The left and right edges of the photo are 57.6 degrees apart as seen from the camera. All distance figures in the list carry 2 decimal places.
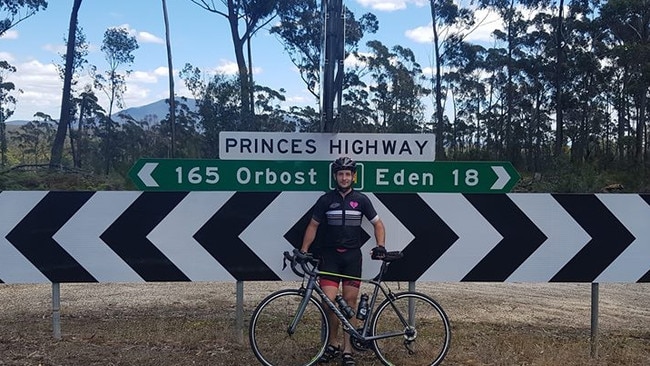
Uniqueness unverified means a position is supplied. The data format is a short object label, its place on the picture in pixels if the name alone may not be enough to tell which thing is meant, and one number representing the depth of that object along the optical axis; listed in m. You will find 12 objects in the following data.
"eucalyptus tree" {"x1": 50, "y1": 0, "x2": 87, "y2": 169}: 34.84
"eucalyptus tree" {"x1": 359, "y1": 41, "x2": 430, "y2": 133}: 55.28
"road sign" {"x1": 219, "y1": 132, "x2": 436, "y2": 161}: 5.60
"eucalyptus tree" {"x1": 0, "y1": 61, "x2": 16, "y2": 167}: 45.66
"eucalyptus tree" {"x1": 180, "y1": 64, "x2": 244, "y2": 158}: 35.88
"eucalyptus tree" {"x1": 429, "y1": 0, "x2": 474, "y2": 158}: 45.75
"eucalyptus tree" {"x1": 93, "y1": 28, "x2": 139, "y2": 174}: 45.81
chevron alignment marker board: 5.45
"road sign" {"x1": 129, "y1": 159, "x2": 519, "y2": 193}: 5.56
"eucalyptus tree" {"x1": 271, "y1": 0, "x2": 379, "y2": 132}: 40.88
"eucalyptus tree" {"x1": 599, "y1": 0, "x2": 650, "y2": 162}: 33.91
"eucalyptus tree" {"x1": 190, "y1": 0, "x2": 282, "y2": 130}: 39.62
